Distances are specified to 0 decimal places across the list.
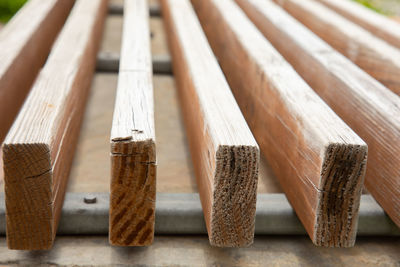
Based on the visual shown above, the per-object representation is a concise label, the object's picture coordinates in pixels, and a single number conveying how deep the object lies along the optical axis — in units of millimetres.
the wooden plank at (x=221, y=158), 807
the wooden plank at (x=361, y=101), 863
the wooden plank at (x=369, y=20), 1147
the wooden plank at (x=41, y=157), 803
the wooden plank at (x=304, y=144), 812
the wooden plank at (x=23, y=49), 944
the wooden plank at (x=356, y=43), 1011
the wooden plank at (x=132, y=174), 804
